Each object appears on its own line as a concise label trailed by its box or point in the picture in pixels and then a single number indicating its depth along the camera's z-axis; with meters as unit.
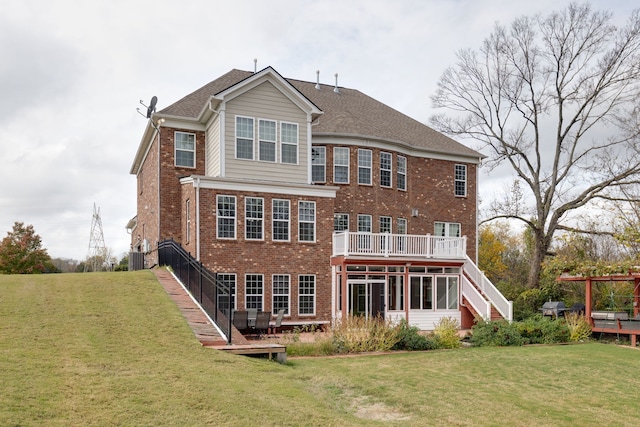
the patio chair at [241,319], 17.61
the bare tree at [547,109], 30.91
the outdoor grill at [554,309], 25.16
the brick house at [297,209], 21.12
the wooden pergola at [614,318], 20.47
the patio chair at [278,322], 19.61
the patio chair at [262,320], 18.08
